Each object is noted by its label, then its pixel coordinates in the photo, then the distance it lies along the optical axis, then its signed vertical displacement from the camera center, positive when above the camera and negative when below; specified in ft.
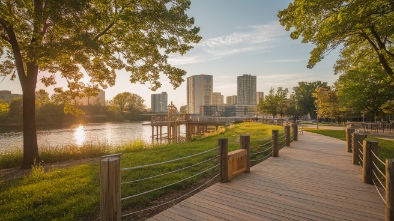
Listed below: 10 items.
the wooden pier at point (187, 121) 104.63 -5.43
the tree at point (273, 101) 162.91 +8.25
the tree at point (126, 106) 284.00 +9.85
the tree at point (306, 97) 216.54 +15.36
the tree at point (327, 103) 120.40 +4.86
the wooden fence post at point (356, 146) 27.77 -4.71
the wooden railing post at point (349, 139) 37.65 -5.01
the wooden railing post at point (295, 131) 52.17 -4.81
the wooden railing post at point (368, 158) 20.07 -4.54
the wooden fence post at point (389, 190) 11.75 -4.41
